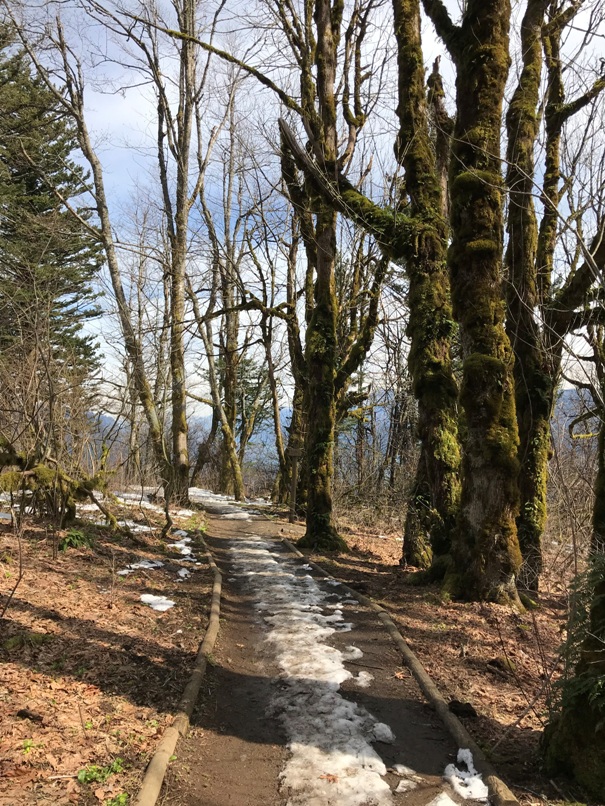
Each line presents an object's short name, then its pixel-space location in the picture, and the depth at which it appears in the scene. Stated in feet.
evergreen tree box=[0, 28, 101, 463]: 28.25
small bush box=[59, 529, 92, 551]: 25.81
